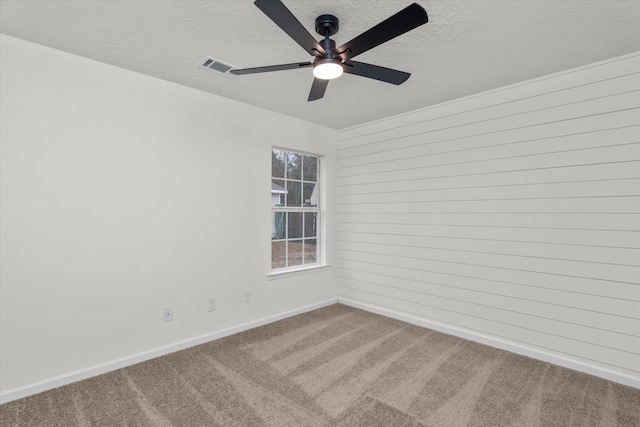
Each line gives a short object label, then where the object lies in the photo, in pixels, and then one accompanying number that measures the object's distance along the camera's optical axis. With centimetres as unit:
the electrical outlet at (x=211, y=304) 319
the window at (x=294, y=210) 393
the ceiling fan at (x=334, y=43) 148
